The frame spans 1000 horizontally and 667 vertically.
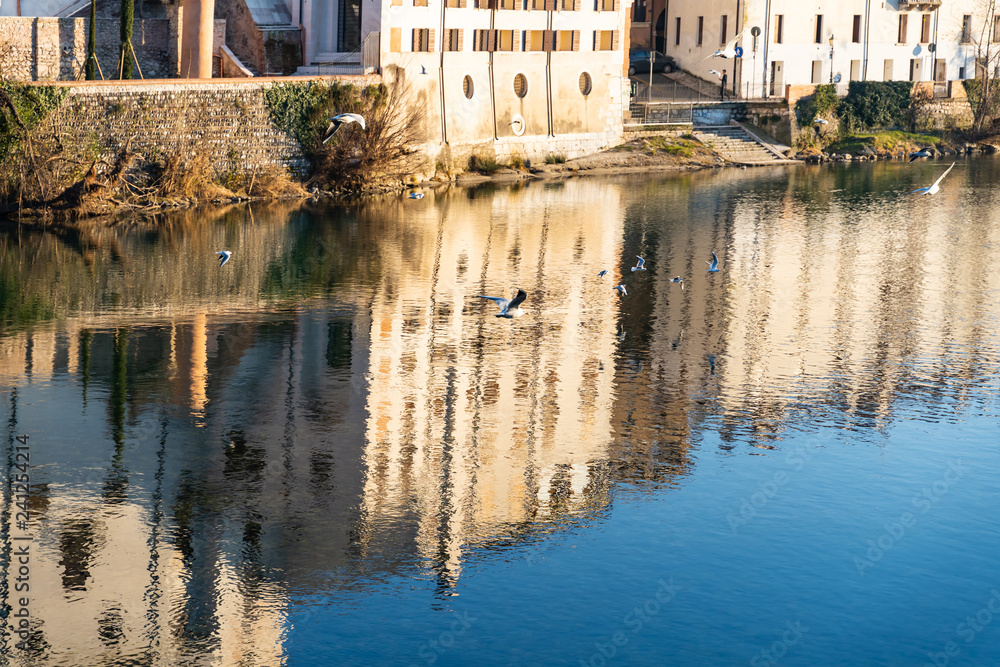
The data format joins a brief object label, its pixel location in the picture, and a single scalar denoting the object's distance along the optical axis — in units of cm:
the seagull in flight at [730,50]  7912
